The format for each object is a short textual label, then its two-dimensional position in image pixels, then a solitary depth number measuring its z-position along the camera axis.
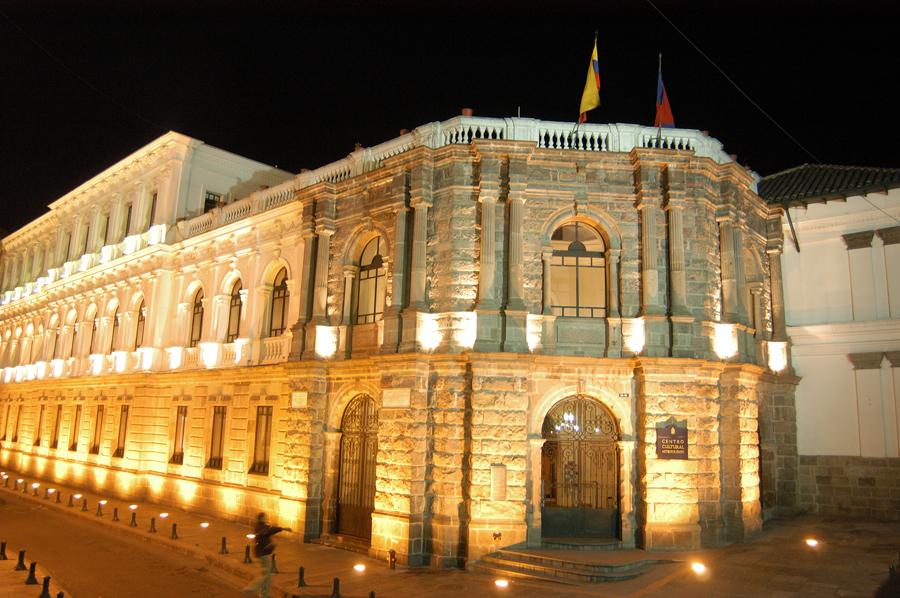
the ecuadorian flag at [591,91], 16.41
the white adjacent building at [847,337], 18.75
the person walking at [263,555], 11.11
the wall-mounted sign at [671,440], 14.97
